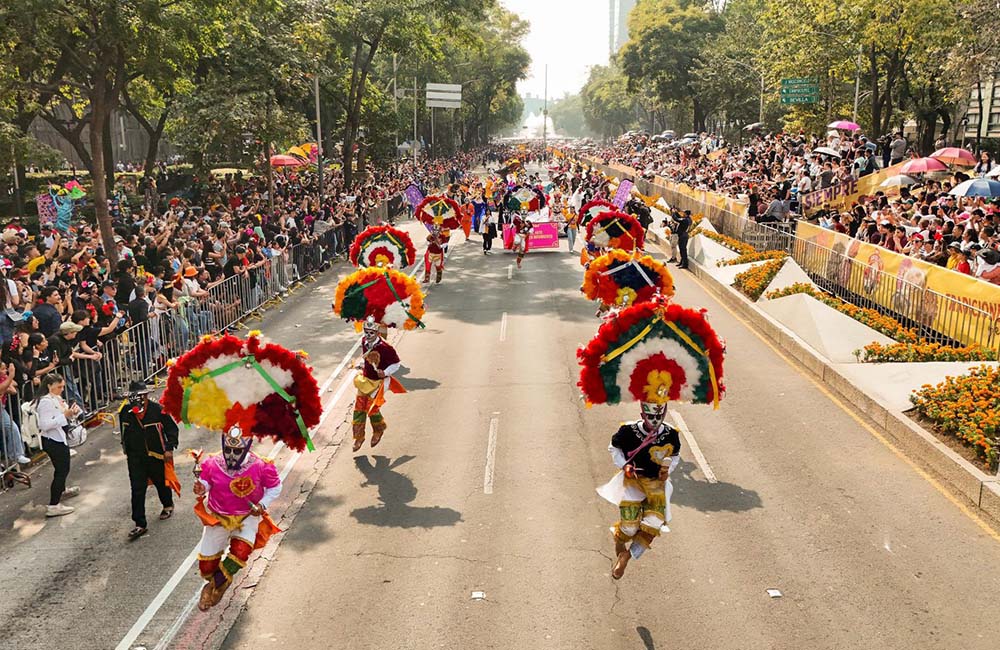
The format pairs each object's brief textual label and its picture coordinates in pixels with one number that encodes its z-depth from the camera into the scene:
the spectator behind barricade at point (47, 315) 13.04
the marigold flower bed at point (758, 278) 20.67
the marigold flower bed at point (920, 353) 13.73
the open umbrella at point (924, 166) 25.22
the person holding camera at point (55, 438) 10.15
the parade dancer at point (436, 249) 24.86
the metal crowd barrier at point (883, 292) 14.47
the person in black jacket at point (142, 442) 9.61
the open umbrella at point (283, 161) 41.17
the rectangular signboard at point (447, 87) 61.09
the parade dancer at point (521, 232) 28.42
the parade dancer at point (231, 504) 8.02
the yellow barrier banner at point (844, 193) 29.77
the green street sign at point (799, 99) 43.91
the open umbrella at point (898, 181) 26.17
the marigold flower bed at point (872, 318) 15.34
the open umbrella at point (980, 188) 19.62
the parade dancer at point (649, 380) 8.41
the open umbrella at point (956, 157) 24.81
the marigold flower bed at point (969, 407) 10.54
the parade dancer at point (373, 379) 12.08
